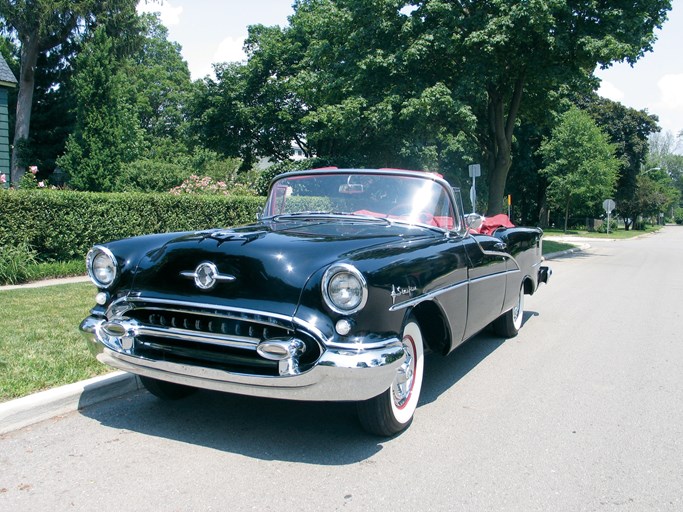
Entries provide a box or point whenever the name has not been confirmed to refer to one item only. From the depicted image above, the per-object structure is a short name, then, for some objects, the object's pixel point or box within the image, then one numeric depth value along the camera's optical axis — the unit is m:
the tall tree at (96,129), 21.94
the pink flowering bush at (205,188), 15.82
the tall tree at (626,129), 48.75
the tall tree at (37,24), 23.39
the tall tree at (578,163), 37.81
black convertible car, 3.25
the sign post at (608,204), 38.35
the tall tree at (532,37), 17.11
